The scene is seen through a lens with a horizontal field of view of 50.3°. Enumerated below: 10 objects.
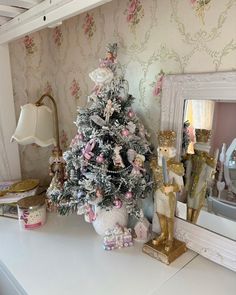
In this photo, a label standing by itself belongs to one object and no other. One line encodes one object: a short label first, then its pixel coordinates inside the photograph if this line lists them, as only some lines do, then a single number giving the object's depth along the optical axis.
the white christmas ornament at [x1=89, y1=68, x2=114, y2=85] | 0.91
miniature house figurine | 0.99
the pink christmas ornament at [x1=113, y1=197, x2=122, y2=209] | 0.92
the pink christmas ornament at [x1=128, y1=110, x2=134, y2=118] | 0.94
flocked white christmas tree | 0.90
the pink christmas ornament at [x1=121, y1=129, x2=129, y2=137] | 0.90
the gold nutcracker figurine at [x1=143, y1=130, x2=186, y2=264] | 0.85
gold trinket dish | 1.30
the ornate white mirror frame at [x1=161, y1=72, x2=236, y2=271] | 0.78
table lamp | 1.25
